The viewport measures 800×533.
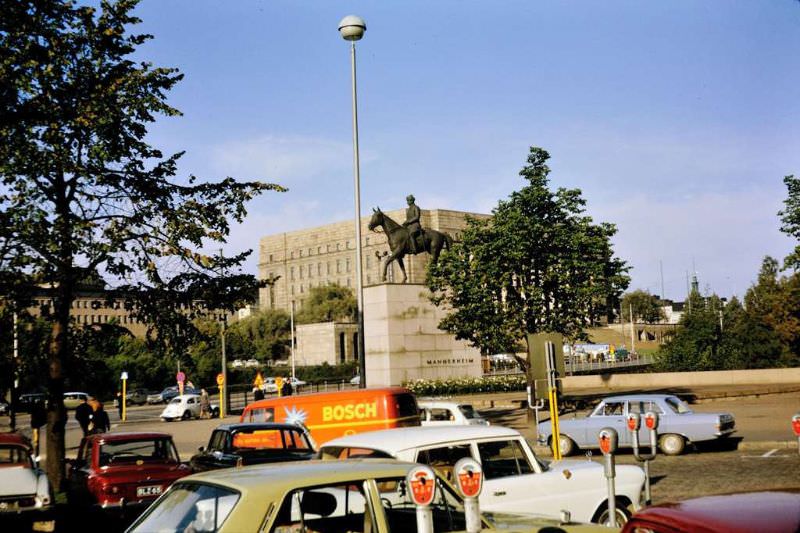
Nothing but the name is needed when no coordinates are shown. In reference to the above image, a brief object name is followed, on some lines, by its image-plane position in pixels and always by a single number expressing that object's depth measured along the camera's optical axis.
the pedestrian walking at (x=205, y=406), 50.50
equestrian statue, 42.57
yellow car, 5.48
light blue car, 20.92
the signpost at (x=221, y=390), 46.28
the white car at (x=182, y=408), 50.53
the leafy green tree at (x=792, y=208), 52.17
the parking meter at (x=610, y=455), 8.54
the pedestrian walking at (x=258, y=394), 45.72
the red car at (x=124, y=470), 13.95
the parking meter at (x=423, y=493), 4.70
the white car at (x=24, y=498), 13.30
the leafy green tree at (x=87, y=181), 15.92
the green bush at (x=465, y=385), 41.47
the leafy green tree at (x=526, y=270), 36.72
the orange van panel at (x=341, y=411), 19.53
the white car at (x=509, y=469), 8.87
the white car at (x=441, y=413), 21.58
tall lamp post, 25.66
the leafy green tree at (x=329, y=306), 123.50
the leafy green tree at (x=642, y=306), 155.50
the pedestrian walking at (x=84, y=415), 23.58
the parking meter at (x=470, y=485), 4.82
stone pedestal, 40.22
